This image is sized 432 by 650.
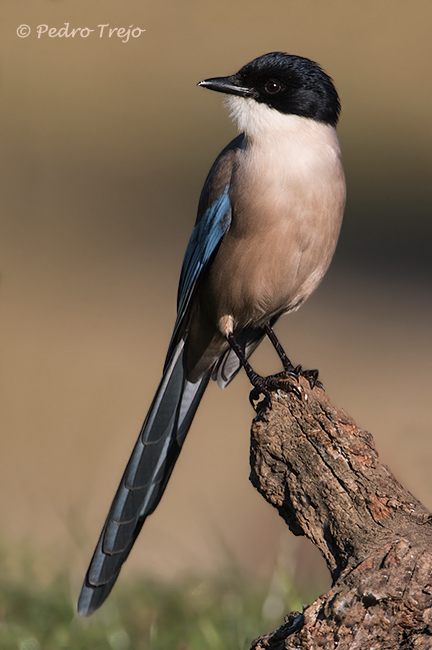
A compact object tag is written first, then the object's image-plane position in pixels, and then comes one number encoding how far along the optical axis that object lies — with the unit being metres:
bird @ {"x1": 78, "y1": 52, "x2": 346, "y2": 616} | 7.72
